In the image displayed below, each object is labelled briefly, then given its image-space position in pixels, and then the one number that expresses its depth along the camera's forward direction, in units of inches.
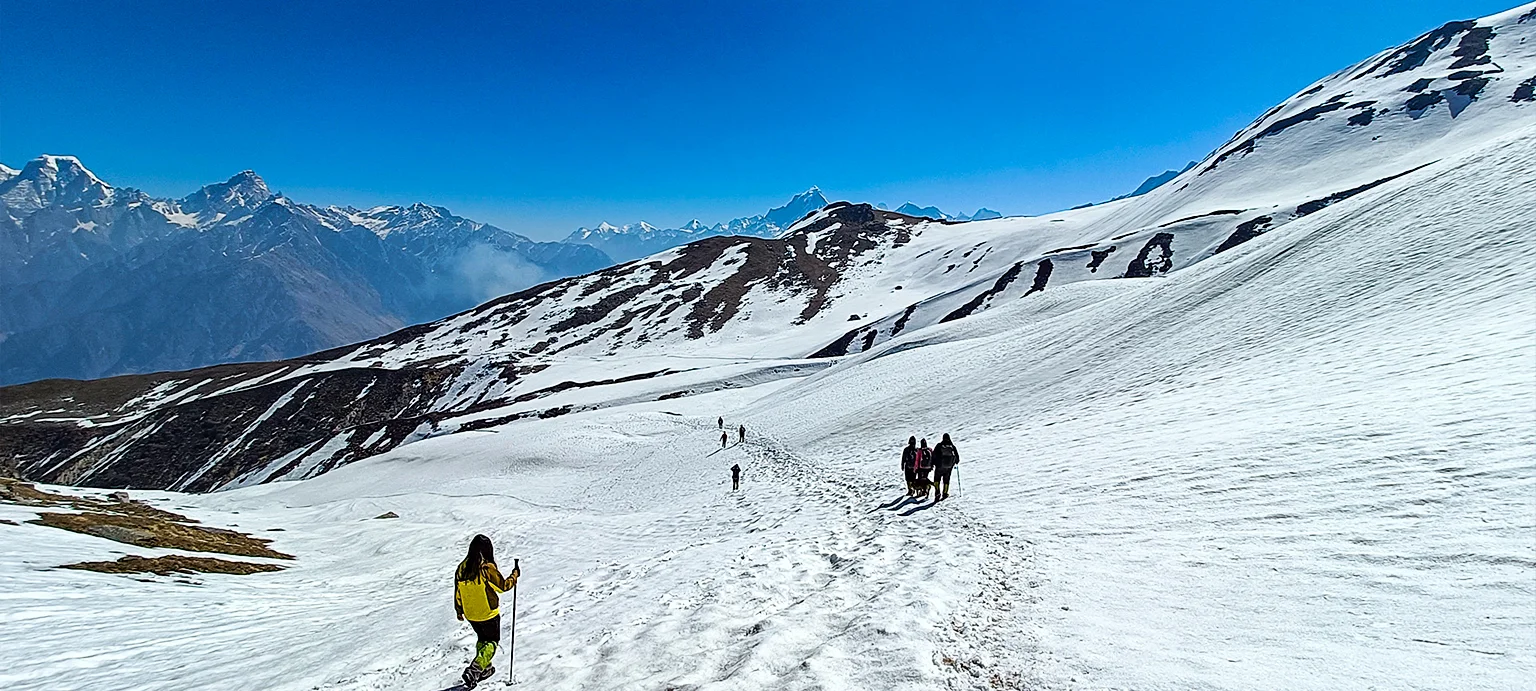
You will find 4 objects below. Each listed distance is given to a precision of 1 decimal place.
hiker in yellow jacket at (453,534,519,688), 350.9
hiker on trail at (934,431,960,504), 667.4
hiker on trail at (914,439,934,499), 687.7
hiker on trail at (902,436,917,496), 703.1
